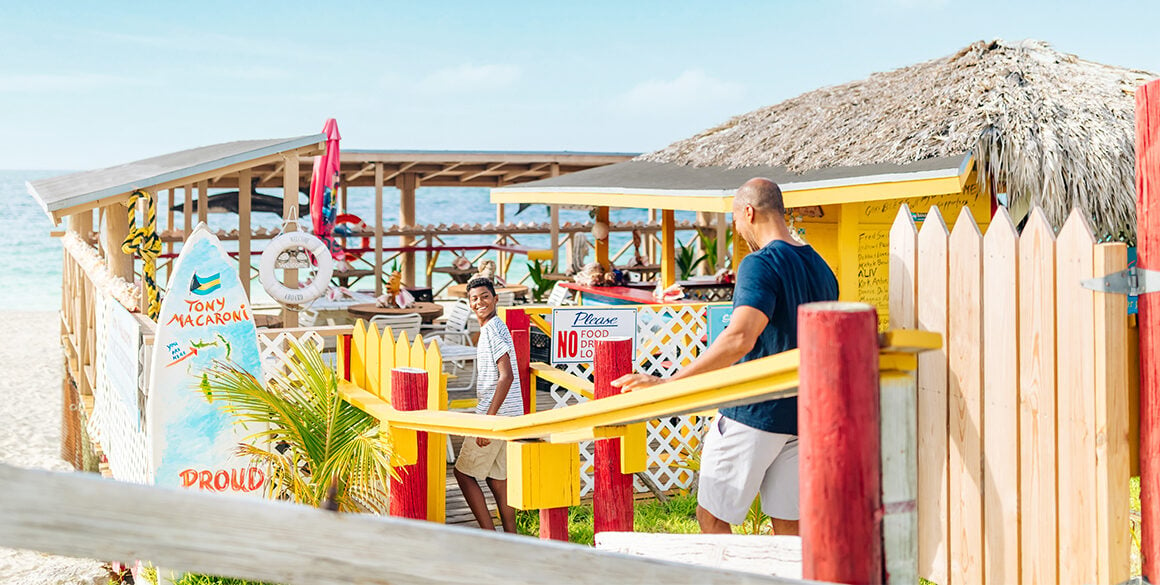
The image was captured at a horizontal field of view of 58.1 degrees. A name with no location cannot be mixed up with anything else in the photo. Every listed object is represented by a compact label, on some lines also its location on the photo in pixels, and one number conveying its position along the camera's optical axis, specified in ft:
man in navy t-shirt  10.53
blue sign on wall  23.47
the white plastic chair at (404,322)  33.47
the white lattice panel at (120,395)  18.83
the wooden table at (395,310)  35.42
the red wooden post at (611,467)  13.07
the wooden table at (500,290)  49.04
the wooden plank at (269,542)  4.75
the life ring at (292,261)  27.68
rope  27.48
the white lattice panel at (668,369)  22.66
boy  16.92
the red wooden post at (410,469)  13.92
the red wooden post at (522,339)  17.53
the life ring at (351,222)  49.23
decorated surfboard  16.98
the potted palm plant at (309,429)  16.79
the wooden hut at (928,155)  25.96
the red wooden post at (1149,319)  7.74
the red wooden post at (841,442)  5.49
